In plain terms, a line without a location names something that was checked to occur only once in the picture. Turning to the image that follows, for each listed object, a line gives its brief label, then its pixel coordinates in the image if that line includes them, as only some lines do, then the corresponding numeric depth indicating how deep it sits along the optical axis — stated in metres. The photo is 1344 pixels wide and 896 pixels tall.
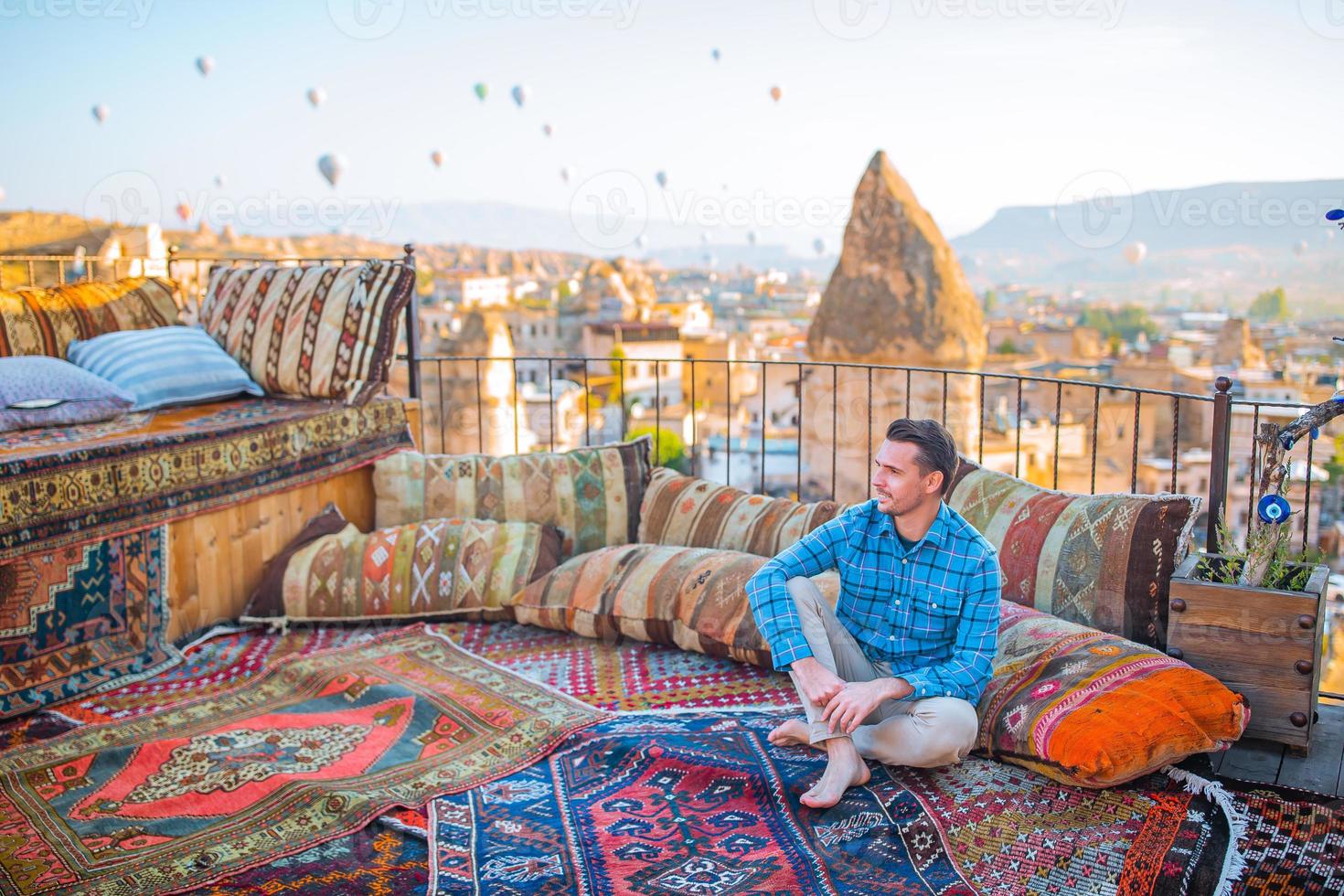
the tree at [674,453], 21.24
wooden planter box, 2.40
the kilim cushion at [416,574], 3.66
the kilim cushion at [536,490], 4.04
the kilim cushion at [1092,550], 2.76
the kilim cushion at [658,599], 3.17
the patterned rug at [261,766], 2.18
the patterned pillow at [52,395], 3.66
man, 2.29
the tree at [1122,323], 53.84
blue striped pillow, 4.14
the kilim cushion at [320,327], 4.42
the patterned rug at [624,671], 3.00
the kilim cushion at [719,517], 3.56
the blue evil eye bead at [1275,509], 2.44
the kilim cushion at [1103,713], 2.26
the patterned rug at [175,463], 3.02
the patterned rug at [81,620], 2.98
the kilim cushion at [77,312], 4.29
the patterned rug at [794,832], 2.02
